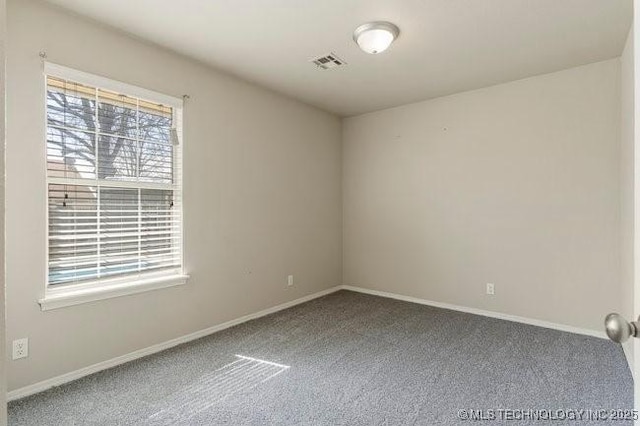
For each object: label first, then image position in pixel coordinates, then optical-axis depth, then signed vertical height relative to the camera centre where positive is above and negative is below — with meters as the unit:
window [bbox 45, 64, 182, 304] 2.28 +0.23
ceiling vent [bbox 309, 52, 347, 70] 2.95 +1.35
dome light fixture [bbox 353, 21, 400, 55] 2.42 +1.29
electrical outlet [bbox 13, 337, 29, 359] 2.08 -0.84
